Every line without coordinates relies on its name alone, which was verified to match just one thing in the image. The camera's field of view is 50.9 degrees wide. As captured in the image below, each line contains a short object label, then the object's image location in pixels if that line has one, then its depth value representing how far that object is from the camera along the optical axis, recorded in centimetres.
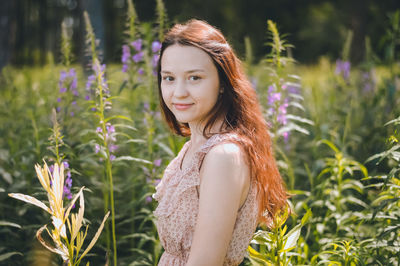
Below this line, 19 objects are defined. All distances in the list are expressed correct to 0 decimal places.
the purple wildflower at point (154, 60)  287
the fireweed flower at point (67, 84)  288
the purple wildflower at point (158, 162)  268
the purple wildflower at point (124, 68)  302
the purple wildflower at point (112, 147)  245
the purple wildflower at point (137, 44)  298
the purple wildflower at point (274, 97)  269
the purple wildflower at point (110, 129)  235
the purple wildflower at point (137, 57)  300
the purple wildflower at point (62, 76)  292
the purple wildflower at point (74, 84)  300
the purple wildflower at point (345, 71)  440
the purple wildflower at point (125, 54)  302
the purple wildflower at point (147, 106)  296
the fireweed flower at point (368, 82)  490
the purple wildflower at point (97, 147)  225
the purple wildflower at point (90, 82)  267
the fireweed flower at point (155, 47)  286
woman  154
